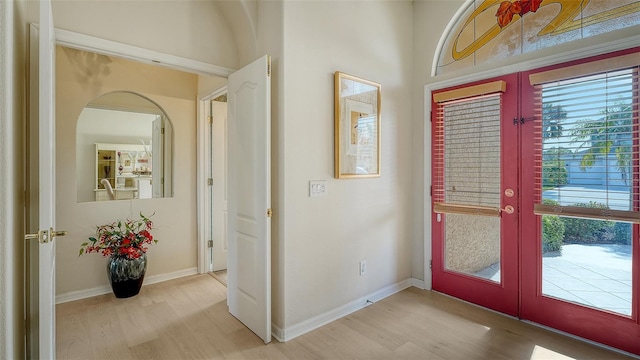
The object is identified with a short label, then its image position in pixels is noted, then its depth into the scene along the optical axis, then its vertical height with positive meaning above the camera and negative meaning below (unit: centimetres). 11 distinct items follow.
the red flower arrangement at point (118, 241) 296 -62
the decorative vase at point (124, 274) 295 -92
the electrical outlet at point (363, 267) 282 -82
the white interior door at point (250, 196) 223 -14
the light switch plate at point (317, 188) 243 -8
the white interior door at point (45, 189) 140 -5
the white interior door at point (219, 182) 377 -6
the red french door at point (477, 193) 261 -14
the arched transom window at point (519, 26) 220 +122
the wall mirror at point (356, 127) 257 +44
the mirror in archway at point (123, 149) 307 +31
